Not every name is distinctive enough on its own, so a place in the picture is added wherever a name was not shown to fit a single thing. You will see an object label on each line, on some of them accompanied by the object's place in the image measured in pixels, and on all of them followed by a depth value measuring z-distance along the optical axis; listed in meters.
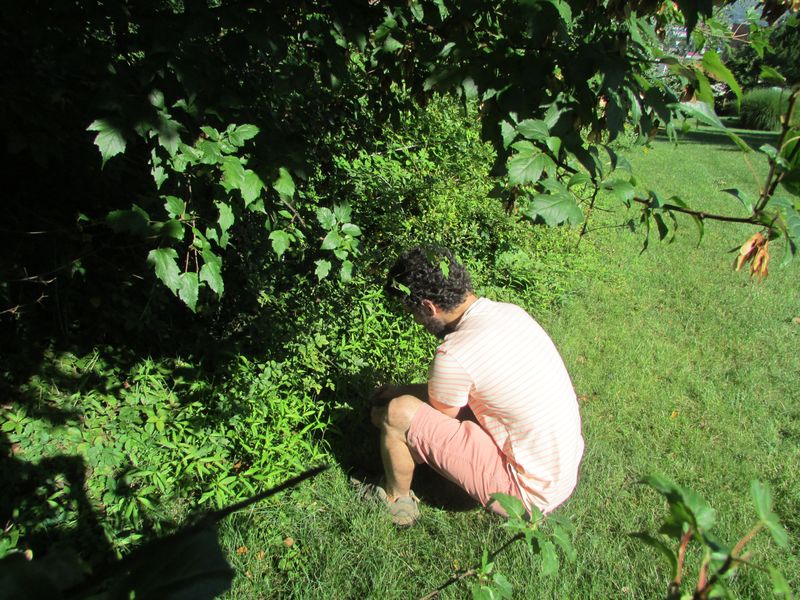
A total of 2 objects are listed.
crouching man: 2.61
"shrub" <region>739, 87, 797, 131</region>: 23.78
